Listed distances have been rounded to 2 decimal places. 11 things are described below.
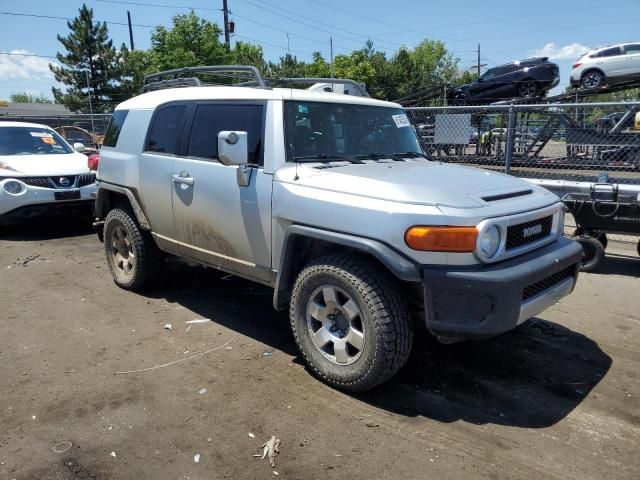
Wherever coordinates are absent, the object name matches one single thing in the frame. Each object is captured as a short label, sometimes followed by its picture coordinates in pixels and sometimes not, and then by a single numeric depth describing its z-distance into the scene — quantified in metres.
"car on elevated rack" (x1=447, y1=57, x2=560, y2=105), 16.31
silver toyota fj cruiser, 3.01
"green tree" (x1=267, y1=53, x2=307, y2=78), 48.22
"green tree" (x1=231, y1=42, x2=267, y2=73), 45.53
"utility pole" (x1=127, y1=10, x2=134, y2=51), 52.38
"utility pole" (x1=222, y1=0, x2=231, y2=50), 40.92
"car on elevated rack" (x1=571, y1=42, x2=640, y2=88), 15.66
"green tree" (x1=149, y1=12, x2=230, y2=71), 40.56
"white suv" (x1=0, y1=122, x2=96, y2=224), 7.93
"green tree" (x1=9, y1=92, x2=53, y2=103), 101.06
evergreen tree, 45.84
